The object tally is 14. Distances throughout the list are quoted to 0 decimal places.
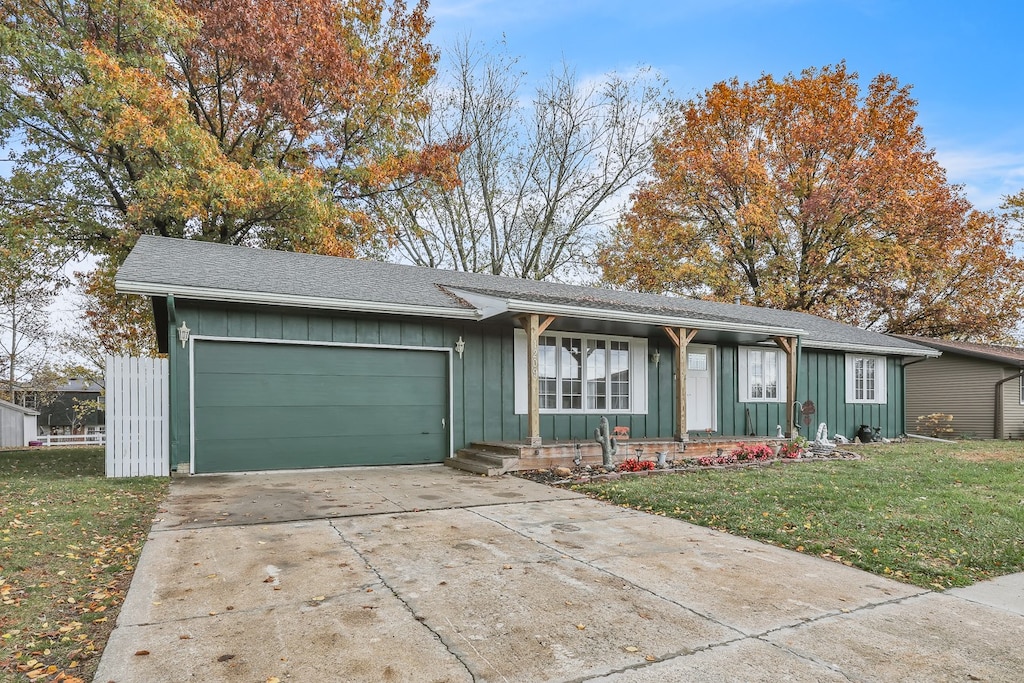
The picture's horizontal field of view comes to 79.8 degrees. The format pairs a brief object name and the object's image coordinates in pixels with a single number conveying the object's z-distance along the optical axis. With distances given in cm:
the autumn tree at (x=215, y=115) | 1320
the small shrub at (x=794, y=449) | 1102
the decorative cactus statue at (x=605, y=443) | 885
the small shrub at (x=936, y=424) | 1847
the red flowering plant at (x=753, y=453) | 1039
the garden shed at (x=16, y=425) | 2633
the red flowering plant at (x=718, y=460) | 985
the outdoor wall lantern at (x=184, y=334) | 806
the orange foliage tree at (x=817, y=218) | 2194
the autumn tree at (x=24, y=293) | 1296
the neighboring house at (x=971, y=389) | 1762
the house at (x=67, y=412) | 3766
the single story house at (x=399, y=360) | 827
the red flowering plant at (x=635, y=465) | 888
